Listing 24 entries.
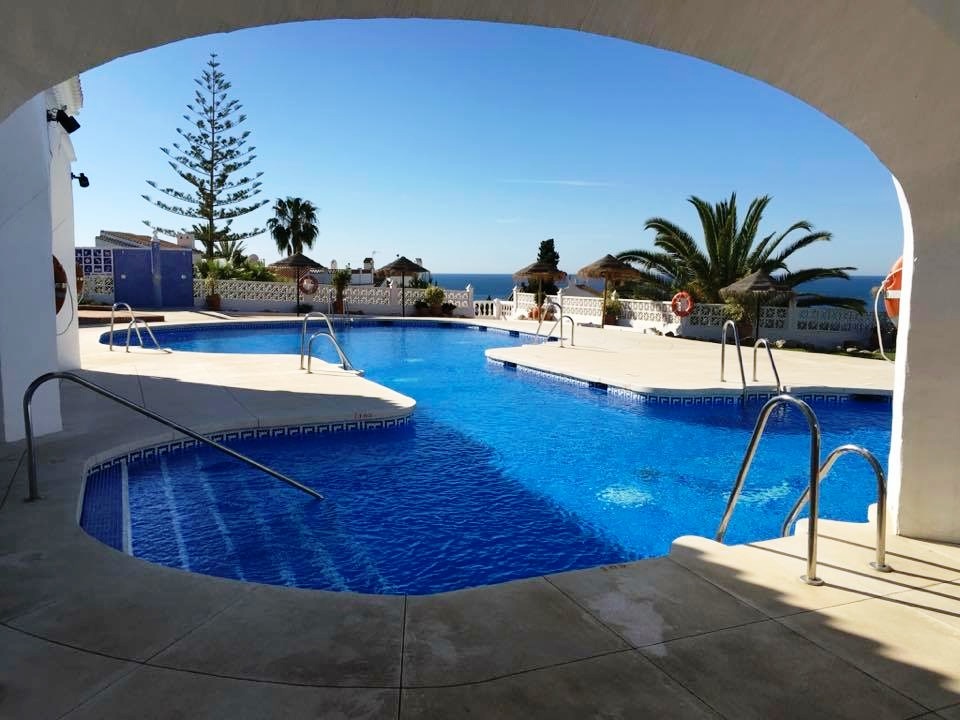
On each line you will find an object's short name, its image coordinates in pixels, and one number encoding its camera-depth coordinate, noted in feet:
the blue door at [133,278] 74.33
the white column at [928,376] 11.05
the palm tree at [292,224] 142.20
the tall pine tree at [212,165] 102.42
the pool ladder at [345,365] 35.17
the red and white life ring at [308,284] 75.46
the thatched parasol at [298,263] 77.56
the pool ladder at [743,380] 32.79
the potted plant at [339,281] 78.23
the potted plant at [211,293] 78.23
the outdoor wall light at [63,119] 23.80
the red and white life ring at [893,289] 14.70
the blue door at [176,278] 76.02
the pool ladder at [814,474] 9.87
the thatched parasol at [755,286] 52.01
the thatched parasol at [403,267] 75.92
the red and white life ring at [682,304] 58.23
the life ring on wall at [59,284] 26.61
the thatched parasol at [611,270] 65.77
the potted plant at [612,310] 69.10
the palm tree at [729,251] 61.21
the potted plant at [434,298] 78.95
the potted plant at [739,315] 58.13
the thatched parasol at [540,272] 72.95
